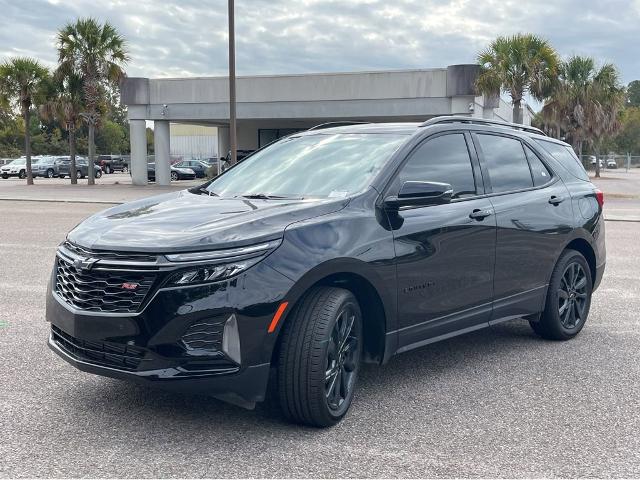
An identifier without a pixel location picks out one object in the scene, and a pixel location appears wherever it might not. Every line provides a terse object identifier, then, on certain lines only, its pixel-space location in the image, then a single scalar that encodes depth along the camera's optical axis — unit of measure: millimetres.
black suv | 3754
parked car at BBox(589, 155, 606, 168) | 69238
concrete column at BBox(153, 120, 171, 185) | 35875
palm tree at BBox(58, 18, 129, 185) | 34844
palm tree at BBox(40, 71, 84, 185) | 35562
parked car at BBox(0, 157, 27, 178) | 50062
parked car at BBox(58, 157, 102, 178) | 49562
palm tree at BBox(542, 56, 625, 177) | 37906
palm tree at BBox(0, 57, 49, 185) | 36000
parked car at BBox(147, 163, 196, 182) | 46594
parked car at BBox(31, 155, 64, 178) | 49906
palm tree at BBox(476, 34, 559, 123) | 28141
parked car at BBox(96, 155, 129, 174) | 60069
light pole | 20516
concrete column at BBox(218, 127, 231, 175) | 44094
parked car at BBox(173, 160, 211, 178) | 47781
